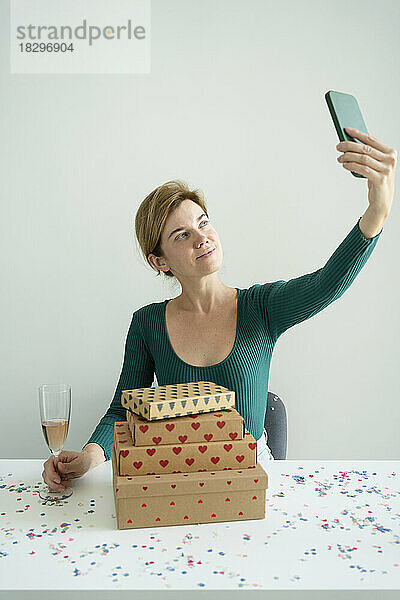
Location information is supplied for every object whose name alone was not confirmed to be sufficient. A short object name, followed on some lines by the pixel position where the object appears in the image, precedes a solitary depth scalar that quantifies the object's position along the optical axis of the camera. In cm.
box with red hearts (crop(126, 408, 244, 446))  124
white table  101
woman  171
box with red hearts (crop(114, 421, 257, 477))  124
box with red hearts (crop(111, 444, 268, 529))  121
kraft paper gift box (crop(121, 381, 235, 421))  124
